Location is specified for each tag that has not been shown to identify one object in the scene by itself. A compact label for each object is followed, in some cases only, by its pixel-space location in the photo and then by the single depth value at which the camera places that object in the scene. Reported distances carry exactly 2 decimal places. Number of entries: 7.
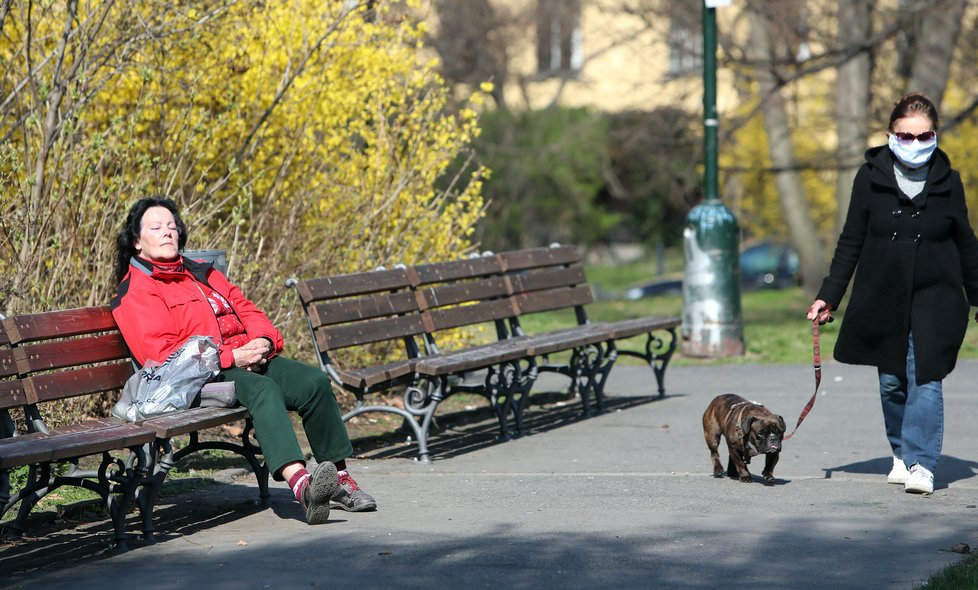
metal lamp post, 23.78
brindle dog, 12.88
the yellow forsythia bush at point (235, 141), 15.27
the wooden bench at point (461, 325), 15.19
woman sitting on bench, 11.75
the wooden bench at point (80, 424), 10.59
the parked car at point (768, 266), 69.87
